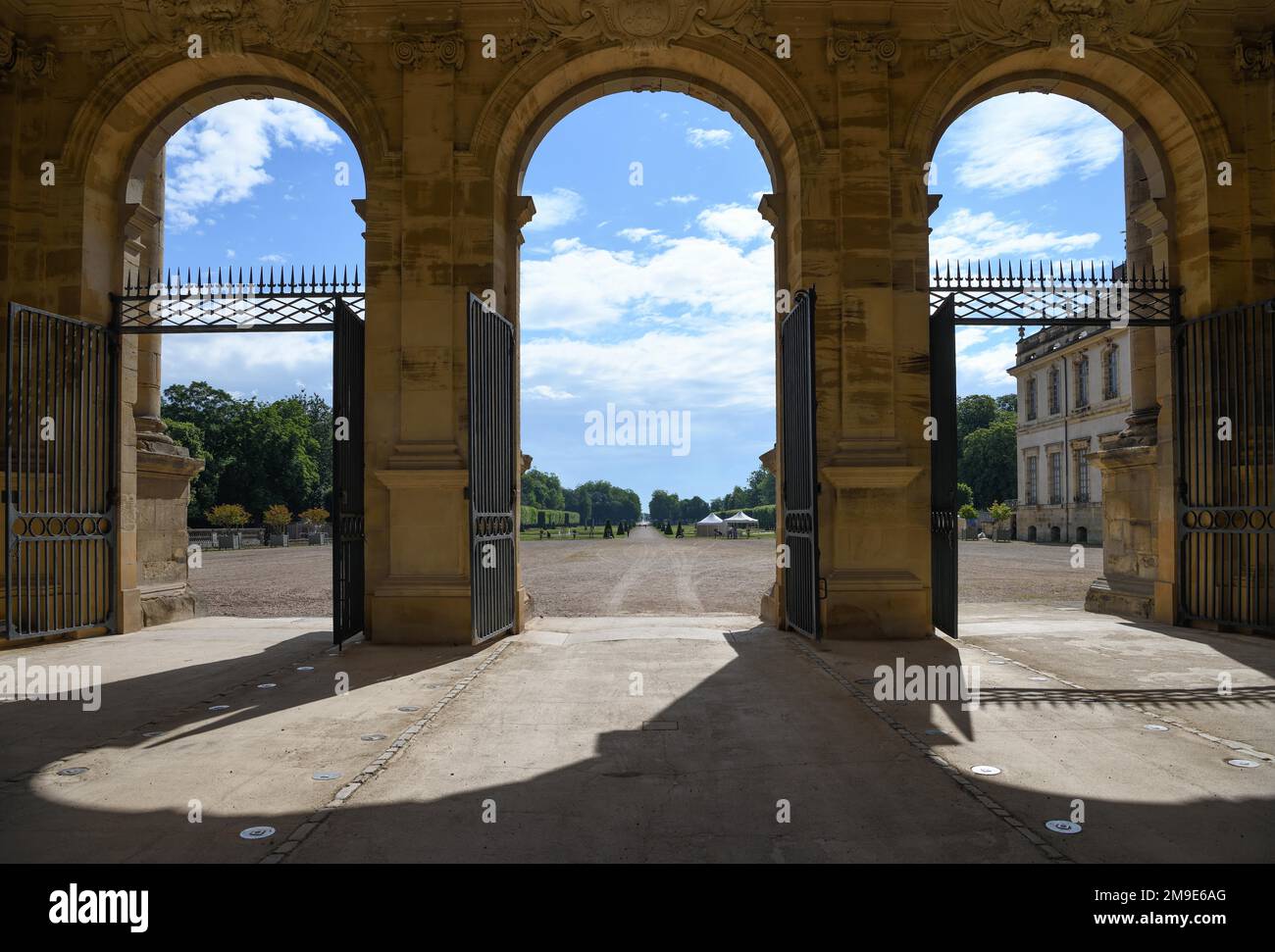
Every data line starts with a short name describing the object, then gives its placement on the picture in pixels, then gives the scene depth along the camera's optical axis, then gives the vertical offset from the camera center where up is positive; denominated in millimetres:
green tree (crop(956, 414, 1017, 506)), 64938 +2367
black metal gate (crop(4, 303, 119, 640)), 8625 +296
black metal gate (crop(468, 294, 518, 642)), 8203 +255
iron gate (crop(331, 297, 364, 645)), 8555 +440
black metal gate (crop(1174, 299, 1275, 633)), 8875 +213
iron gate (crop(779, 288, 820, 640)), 7883 +232
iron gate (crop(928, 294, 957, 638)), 8758 +337
